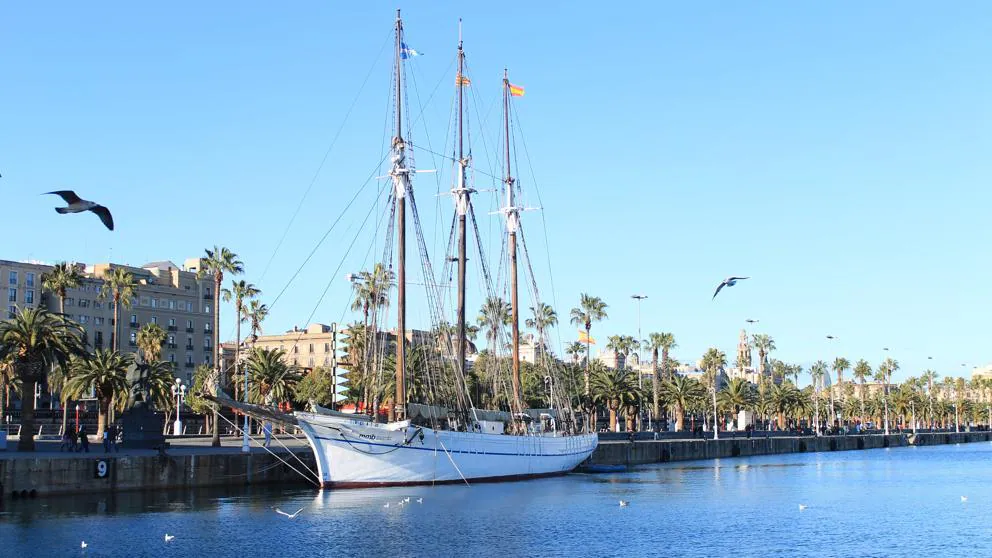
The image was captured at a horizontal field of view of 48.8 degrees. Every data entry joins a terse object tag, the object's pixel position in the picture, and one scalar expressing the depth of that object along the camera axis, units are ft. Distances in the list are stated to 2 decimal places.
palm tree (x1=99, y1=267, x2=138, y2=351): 384.06
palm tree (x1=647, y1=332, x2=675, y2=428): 484.01
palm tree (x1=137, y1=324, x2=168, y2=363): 419.74
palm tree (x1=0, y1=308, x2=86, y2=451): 213.66
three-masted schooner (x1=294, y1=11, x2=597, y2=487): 214.28
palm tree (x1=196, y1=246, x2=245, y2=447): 359.46
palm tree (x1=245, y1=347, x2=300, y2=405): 327.67
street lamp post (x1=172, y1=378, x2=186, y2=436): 250.43
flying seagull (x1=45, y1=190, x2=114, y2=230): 116.78
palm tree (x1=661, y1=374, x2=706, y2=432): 488.85
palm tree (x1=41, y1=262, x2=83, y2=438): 354.54
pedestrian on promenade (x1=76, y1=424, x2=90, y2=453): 213.28
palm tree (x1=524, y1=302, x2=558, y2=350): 307.37
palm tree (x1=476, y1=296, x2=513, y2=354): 277.64
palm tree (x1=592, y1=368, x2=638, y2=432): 416.46
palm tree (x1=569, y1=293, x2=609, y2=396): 521.24
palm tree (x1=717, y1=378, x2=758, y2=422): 542.16
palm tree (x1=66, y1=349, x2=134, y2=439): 254.88
